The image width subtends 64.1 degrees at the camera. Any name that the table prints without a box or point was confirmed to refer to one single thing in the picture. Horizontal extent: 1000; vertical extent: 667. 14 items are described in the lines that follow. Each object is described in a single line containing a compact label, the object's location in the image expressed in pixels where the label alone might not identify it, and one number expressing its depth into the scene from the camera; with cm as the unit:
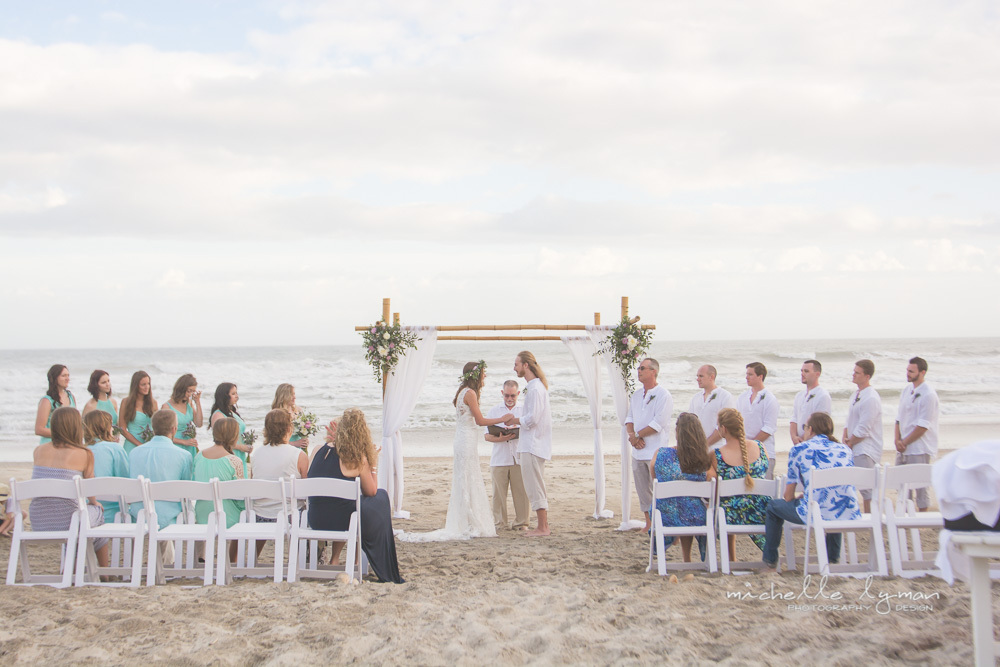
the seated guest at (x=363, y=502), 530
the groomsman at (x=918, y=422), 684
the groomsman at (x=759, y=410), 725
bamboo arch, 808
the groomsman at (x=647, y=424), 713
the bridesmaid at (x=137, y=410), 686
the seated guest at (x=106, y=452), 563
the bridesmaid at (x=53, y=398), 667
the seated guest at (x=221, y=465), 570
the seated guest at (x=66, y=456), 523
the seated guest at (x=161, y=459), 562
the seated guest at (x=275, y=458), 568
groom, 744
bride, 725
